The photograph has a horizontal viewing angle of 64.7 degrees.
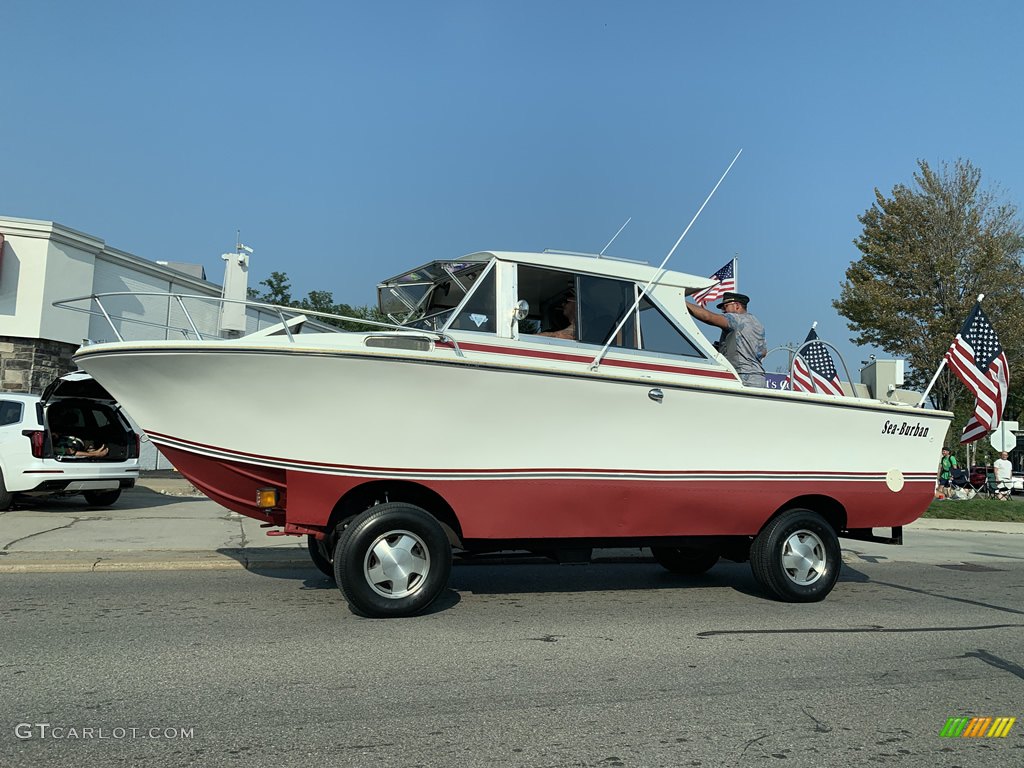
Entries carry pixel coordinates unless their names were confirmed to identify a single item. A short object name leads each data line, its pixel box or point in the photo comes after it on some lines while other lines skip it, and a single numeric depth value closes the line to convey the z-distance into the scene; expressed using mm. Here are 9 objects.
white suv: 11281
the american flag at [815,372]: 9031
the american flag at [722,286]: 8758
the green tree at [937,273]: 22984
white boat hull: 5531
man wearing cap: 7329
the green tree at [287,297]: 35875
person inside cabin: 6500
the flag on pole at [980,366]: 9289
